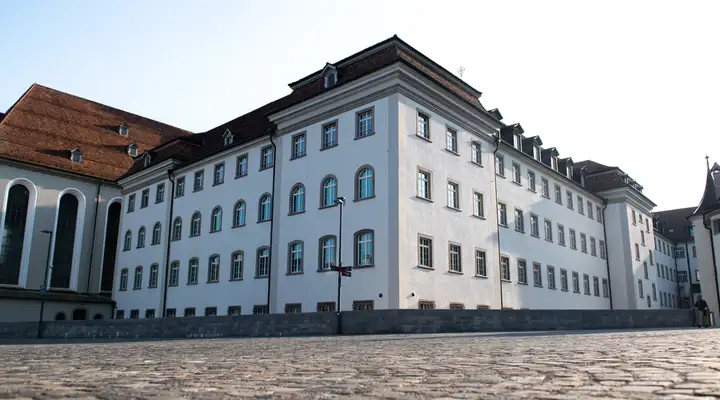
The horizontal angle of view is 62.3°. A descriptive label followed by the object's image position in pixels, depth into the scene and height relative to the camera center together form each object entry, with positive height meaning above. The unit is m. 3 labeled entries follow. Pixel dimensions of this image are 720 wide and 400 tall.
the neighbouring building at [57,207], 42.12 +8.65
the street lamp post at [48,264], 42.39 +4.31
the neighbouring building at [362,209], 26.41 +6.31
